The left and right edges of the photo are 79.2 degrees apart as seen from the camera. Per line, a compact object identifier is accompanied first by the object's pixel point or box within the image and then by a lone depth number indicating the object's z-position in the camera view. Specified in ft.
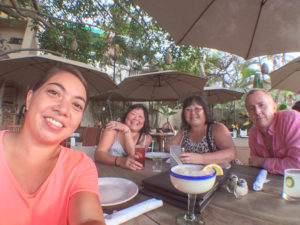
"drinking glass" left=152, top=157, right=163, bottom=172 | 5.46
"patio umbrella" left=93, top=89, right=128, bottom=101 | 28.60
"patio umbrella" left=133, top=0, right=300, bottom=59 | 5.86
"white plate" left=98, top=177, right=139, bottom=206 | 3.29
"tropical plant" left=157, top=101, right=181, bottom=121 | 30.55
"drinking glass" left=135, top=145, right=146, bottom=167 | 5.73
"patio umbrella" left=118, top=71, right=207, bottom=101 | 13.57
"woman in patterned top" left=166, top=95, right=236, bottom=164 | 7.47
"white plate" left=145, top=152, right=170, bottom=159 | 6.03
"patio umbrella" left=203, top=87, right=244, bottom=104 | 18.16
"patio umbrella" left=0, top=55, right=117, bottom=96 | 9.67
